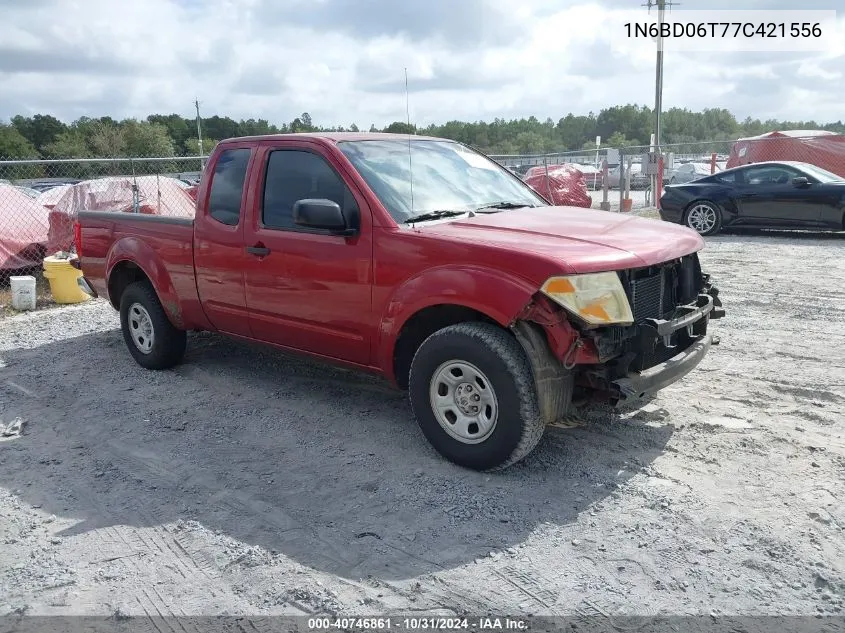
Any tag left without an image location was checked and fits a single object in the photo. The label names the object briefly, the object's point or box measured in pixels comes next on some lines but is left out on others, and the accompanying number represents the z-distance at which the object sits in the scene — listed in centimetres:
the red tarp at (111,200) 1122
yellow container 954
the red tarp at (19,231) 1077
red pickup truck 376
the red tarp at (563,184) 2089
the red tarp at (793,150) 2061
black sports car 1255
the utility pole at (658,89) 2552
